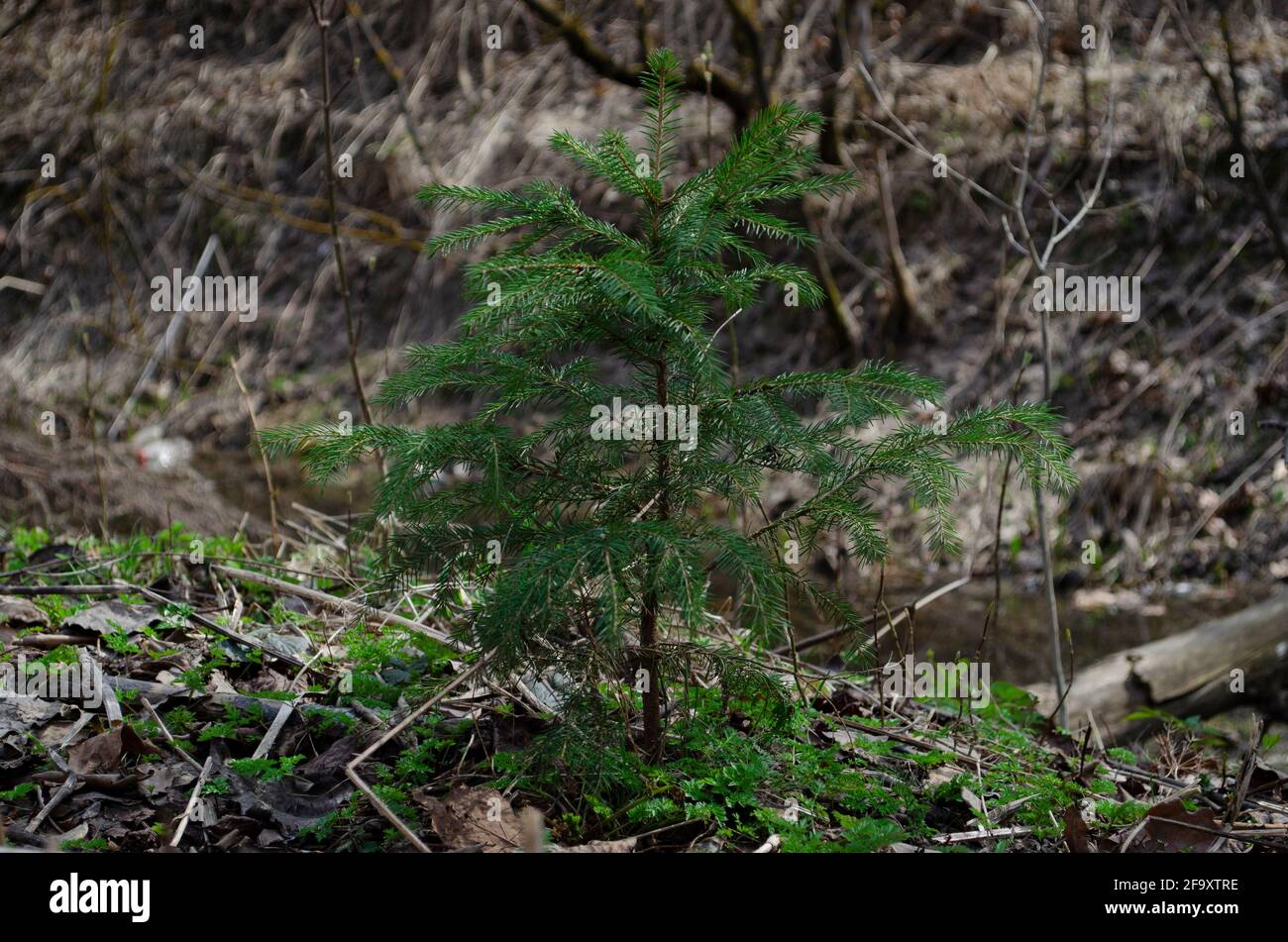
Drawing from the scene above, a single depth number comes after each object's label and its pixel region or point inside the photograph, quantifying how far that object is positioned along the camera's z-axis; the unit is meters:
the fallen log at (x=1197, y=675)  4.32
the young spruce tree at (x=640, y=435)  2.15
